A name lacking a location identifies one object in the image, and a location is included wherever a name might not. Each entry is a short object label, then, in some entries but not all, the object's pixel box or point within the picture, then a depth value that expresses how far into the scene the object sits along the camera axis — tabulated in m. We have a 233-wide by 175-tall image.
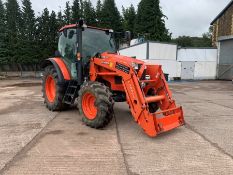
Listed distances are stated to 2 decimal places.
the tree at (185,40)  47.03
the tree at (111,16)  32.73
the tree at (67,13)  30.10
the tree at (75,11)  29.86
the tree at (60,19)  29.08
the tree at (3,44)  24.29
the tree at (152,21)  27.96
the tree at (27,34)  25.29
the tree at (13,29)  25.66
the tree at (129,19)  36.40
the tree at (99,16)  32.10
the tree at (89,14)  30.63
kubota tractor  3.87
